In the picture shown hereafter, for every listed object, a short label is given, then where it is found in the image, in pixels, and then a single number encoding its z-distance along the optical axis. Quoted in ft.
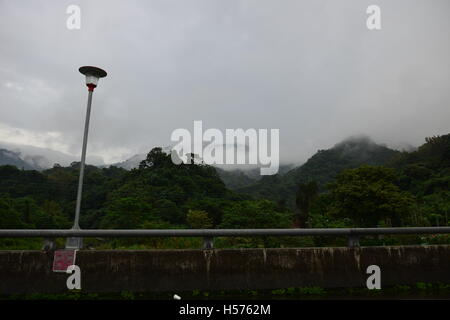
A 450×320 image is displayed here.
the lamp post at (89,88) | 18.30
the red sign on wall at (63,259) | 15.85
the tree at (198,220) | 114.17
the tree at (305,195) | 199.44
